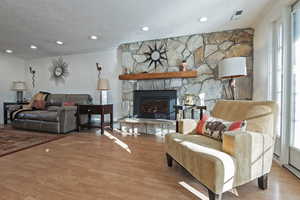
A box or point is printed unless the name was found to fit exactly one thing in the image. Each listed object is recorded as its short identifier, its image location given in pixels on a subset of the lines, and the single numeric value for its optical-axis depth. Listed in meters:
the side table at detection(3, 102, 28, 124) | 4.60
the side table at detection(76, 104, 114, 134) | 3.62
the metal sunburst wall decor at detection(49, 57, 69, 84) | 4.96
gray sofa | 3.55
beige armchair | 1.17
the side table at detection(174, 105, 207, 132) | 2.94
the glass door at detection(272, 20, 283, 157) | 2.18
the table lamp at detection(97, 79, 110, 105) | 3.88
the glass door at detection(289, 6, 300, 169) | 1.82
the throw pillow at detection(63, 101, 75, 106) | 4.07
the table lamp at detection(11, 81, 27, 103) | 4.89
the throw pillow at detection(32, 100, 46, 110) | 4.36
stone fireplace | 3.31
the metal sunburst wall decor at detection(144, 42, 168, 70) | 3.83
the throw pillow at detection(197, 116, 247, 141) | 1.51
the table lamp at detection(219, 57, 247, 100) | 2.56
